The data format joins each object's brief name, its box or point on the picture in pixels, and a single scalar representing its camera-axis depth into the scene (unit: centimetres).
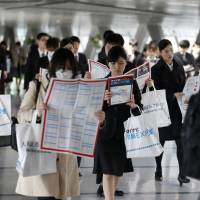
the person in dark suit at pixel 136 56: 2821
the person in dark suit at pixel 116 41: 1225
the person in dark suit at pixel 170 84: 1338
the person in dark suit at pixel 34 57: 1829
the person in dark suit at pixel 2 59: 1900
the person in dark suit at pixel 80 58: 1621
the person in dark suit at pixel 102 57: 1291
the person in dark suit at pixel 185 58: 2326
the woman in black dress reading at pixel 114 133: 979
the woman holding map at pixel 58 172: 826
